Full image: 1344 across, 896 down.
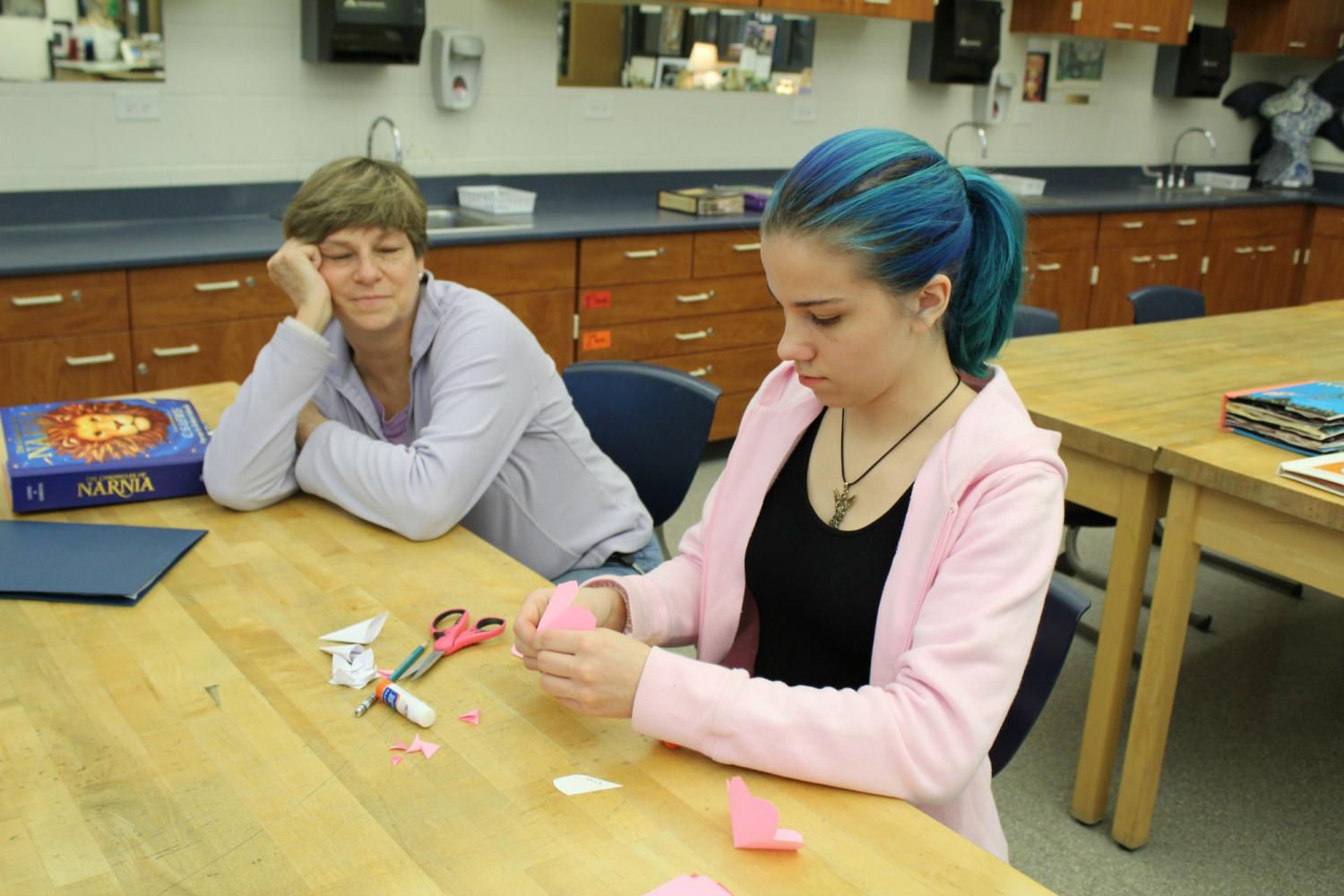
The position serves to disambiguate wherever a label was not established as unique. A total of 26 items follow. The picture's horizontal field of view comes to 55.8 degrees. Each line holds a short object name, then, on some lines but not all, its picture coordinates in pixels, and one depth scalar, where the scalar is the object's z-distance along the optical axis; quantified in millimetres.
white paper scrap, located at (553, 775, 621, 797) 1207
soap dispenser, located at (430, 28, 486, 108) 4336
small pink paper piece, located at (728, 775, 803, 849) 1117
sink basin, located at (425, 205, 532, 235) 4109
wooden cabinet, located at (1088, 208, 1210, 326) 5871
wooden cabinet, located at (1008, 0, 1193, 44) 5805
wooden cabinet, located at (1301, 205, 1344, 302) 6605
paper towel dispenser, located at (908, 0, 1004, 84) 5500
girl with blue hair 1241
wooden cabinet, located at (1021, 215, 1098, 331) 5551
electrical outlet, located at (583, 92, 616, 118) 4824
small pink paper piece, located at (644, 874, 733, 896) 1057
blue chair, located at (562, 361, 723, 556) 2336
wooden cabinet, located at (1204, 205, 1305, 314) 6344
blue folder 1609
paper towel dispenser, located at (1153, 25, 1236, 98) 6516
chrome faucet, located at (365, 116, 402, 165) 4168
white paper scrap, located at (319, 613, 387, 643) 1504
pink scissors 1450
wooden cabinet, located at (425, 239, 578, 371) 3965
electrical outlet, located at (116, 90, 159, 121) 3877
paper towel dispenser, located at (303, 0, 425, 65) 3963
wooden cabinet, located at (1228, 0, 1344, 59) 6723
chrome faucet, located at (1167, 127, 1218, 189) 6816
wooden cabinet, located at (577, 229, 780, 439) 4309
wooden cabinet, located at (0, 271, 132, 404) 3275
